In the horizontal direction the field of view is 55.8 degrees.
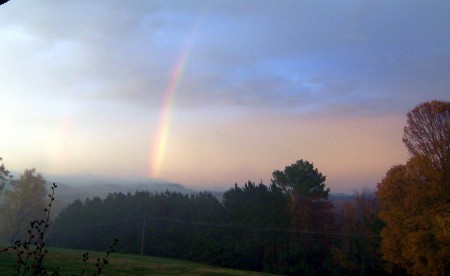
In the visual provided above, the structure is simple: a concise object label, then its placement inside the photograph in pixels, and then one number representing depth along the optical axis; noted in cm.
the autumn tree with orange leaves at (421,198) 2186
